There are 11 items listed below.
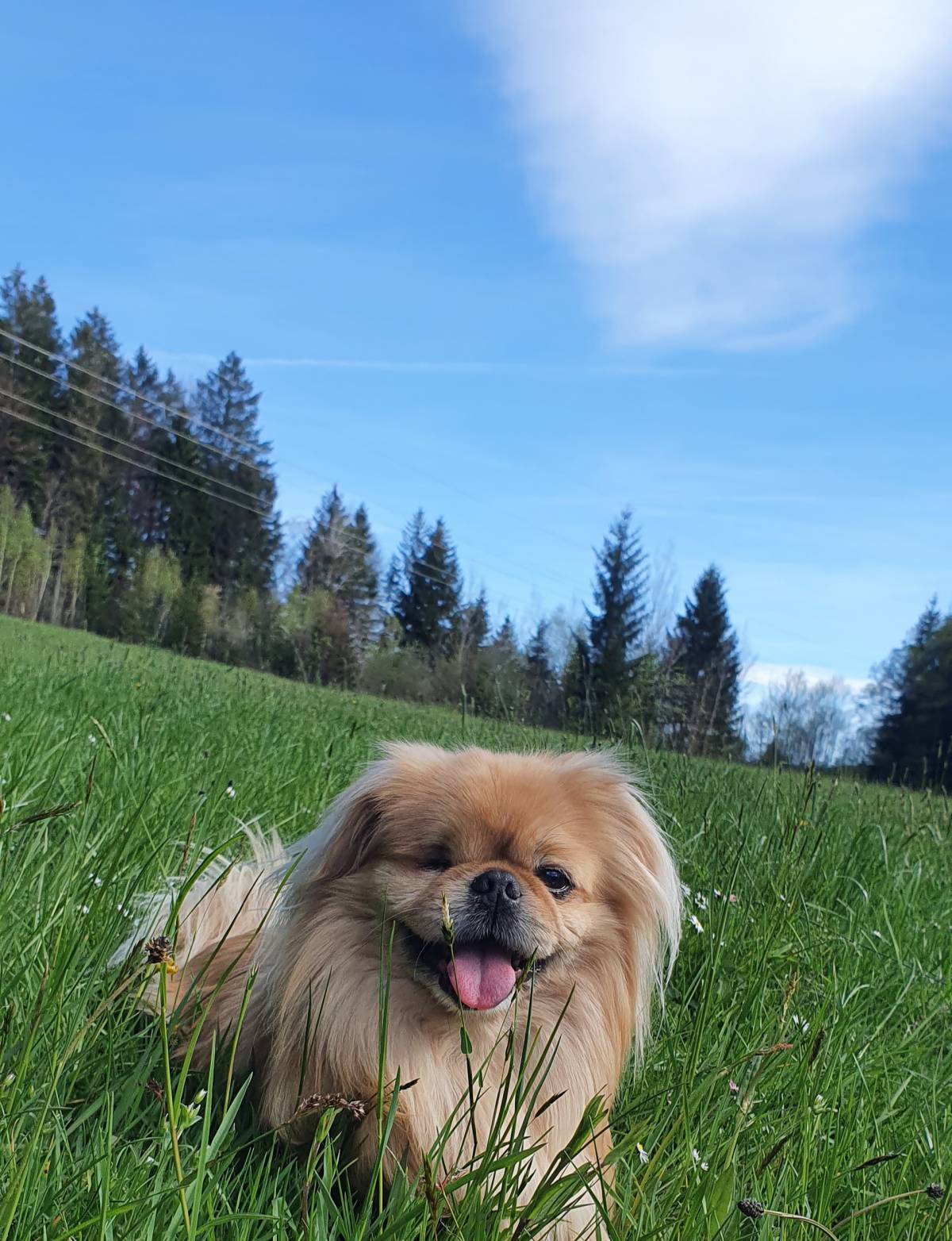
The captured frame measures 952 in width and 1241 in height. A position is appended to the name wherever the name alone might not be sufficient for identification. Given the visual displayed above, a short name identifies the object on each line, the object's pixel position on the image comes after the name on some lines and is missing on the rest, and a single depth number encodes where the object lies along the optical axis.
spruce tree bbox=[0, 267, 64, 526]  51.44
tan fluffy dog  1.96
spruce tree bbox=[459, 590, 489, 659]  38.78
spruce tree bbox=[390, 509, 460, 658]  52.47
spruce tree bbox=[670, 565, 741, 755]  41.78
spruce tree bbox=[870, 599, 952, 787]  39.53
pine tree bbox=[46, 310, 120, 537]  53.94
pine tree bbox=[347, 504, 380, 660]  51.19
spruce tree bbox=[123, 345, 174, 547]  57.03
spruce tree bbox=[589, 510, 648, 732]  45.50
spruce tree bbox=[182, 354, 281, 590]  56.88
